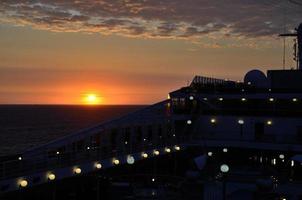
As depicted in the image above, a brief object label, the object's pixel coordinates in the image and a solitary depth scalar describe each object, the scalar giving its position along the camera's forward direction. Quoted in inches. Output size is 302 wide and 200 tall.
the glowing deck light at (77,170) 1291.8
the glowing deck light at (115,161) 1457.7
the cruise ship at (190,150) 1213.1
